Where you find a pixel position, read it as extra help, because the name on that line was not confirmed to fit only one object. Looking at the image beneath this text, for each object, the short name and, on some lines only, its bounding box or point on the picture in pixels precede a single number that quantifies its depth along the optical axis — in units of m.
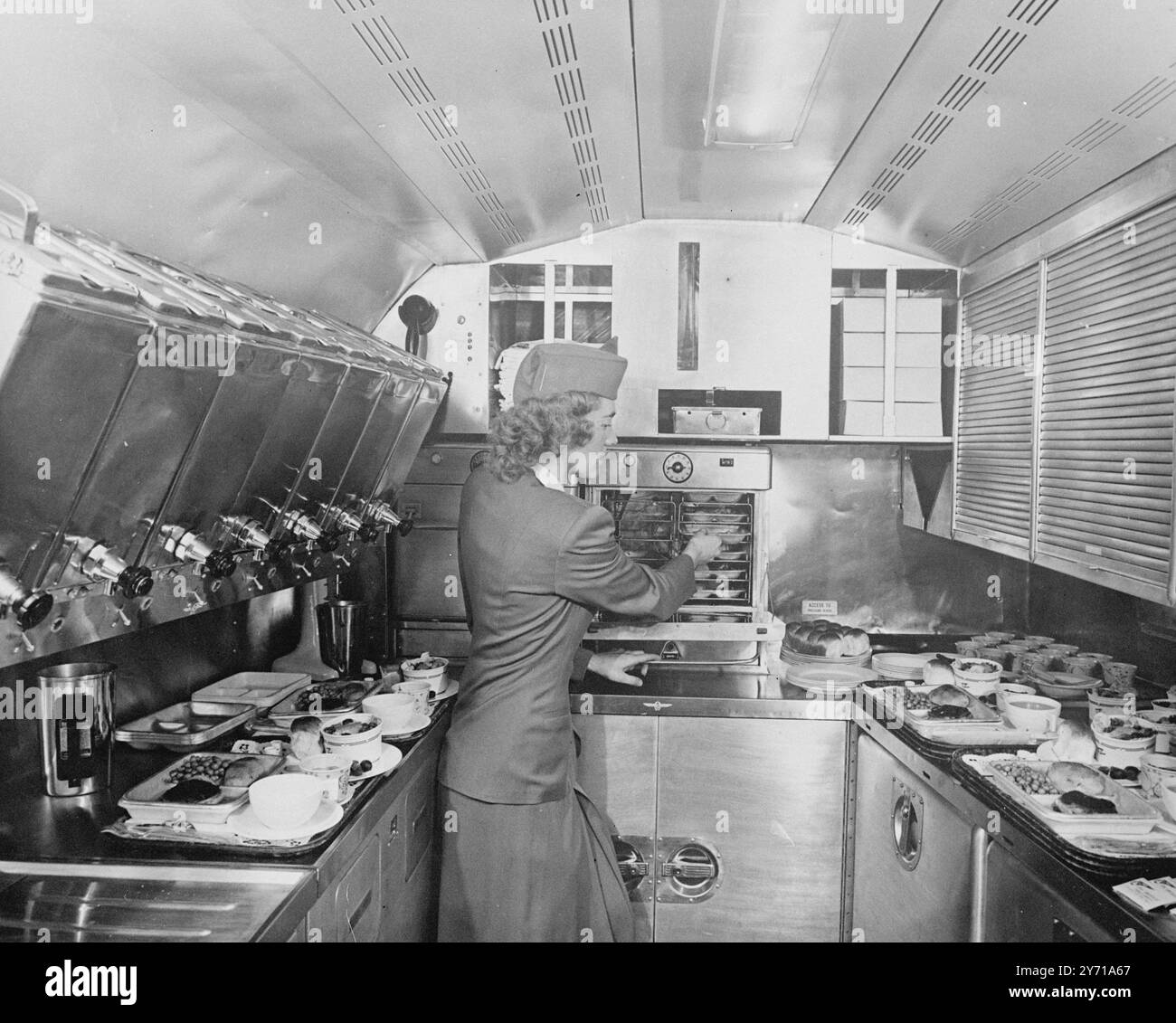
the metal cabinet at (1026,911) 1.79
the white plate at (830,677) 3.21
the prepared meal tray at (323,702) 2.56
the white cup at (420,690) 2.79
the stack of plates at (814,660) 3.40
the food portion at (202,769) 2.03
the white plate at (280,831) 1.81
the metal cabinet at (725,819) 3.16
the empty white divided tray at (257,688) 2.69
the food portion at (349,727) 2.30
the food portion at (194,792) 1.89
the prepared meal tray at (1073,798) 1.89
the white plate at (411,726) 2.57
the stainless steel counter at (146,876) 1.58
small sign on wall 4.05
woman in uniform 2.41
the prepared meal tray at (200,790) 1.85
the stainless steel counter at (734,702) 2.61
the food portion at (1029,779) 2.10
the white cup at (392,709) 2.56
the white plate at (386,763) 2.22
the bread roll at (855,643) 3.40
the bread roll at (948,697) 2.75
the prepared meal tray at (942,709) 2.63
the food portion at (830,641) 3.39
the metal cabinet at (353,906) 1.81
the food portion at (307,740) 2.18
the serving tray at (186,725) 2.30
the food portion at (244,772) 2.00
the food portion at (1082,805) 1.94
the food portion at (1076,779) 2.06
